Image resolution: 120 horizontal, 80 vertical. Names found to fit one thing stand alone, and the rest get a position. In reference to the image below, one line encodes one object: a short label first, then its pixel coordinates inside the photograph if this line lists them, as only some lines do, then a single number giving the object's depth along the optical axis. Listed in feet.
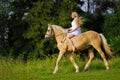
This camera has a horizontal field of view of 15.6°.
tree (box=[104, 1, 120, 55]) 129.08
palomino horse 60.13
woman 60.49
